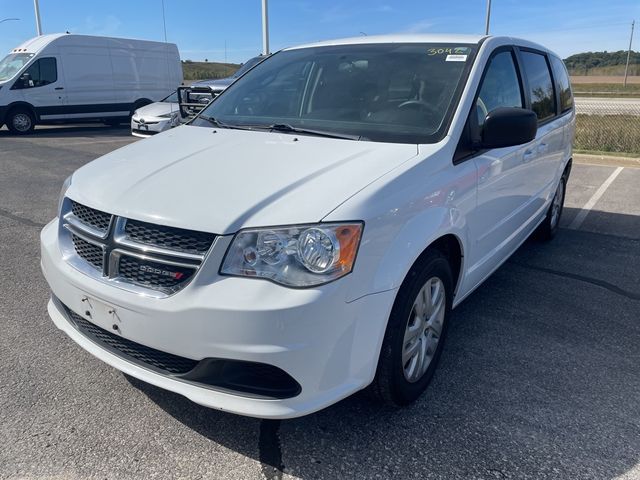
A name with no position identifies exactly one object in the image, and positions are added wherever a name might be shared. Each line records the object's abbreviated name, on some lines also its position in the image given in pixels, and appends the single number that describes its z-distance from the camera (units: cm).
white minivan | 215
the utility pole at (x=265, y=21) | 1844
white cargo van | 1574
